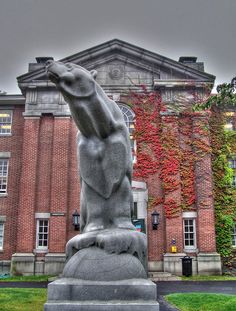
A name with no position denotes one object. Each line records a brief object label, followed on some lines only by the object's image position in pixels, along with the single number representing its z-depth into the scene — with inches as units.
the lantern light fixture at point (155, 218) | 790.5
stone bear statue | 177.9
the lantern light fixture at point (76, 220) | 786.8
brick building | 788.6
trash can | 743.7
